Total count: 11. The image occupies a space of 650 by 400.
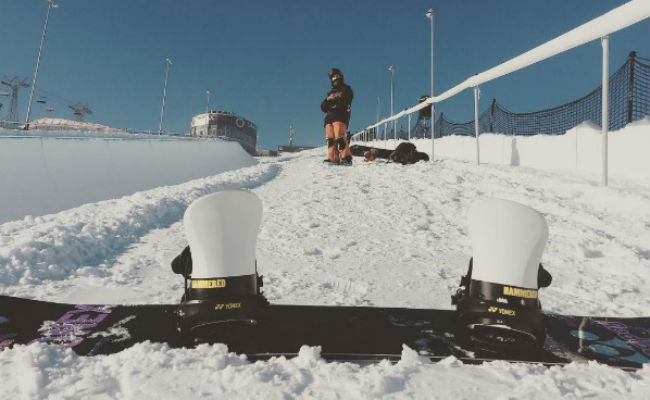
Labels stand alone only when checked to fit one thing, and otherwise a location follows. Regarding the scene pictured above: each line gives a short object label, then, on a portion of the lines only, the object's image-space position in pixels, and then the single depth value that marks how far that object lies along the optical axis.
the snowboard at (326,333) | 1.88
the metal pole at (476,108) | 8.53
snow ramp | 9.42
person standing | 10.98
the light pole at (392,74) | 42.66
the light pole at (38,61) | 30.63
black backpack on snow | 10.96
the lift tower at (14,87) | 98.88
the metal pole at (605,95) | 5.15
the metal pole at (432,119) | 10.99
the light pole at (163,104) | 52.89
